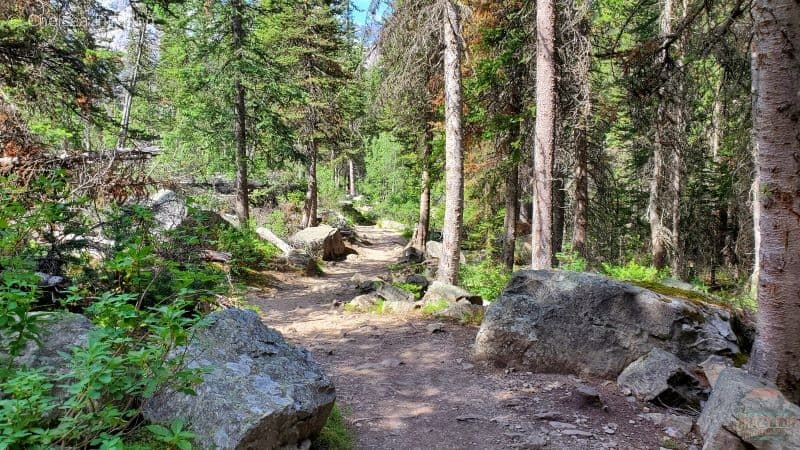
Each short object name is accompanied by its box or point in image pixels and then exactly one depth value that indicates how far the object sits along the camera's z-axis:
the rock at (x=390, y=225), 35.34
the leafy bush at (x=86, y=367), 2.19
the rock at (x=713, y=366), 5.08
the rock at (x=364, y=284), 12.55
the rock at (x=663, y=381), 4.91
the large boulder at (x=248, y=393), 3.06
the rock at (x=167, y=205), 9.35
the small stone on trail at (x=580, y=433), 4.40
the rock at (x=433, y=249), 18.99
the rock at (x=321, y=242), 18.73
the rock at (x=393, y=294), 10.73
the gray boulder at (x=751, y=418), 3.24
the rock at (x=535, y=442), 4.27
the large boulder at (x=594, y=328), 5.85
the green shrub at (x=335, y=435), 4.09
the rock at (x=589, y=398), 4.95
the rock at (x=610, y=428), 4.48
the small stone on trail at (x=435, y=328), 8.27
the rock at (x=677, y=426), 4.36
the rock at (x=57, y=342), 2.95
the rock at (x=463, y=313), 8.76
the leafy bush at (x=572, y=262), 9.73
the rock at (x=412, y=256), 18.66
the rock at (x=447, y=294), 9.77
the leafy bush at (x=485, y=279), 11.06
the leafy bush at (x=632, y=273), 10.10
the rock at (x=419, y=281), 12.52
